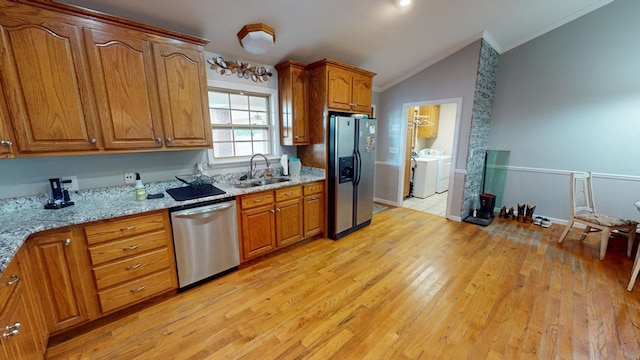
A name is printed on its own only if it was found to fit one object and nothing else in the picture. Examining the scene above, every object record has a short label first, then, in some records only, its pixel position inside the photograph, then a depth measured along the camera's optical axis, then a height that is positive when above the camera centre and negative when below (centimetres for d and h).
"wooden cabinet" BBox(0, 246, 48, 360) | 109 -87
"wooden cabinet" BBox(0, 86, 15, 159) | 152 +5
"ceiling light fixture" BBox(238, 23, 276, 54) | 228 +97
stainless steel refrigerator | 307 -44
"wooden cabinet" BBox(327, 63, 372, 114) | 301 +64
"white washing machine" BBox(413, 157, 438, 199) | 524 -84
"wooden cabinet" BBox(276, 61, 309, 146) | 301 +47
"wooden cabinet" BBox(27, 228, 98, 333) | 155 -91
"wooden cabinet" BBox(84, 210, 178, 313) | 175 -90
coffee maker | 185 -42
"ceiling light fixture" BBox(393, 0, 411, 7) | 246 +138
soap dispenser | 206 -42
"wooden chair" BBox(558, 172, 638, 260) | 274 -96
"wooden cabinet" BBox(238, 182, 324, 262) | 254 -90
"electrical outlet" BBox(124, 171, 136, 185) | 225 -34
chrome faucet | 300 -33
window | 286 +21
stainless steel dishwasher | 209 -90
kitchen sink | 283 -52
